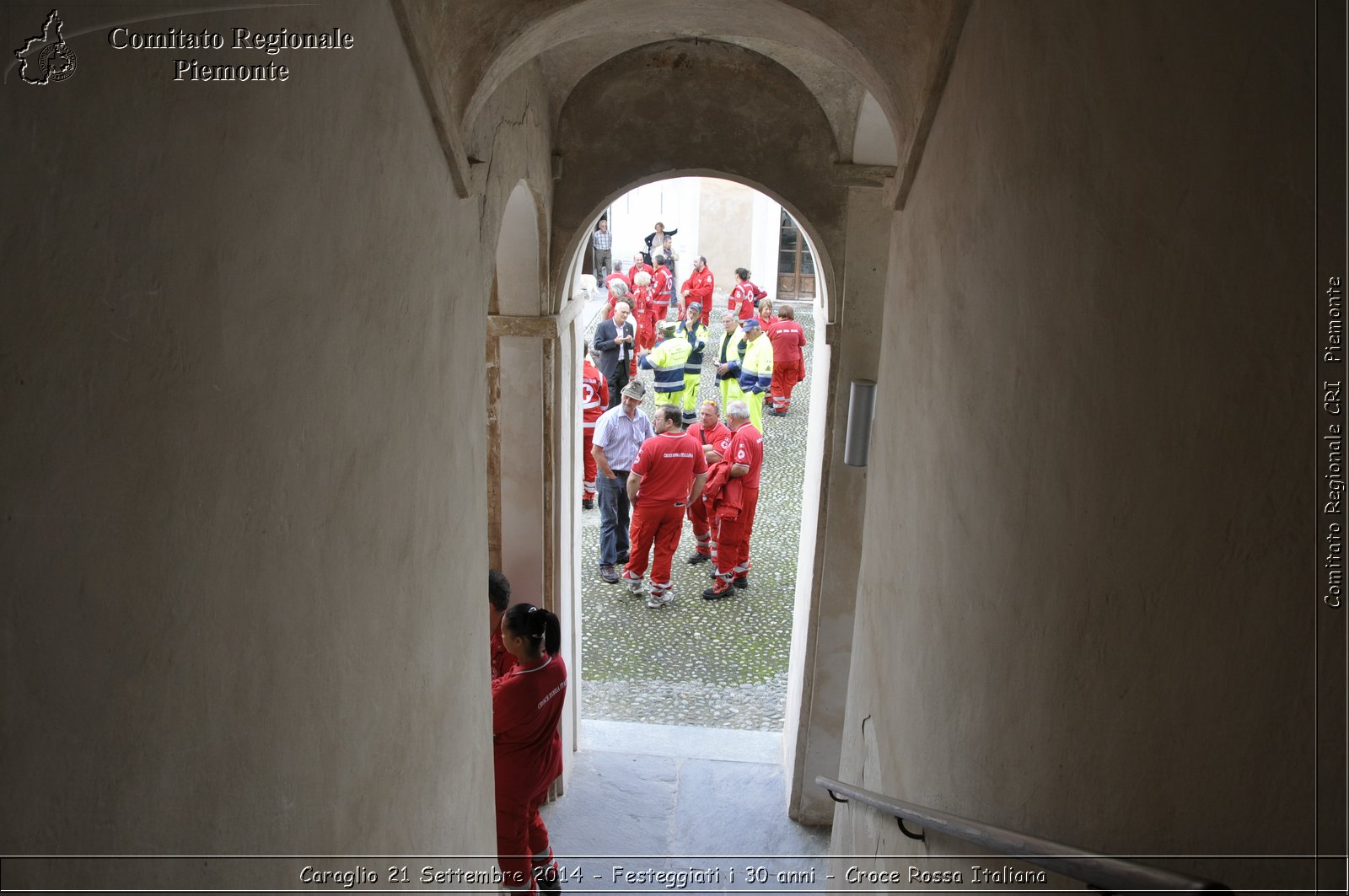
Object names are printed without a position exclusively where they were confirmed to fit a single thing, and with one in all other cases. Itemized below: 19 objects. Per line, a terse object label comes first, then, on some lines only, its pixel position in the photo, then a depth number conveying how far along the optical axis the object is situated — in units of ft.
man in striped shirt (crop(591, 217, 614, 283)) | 69.26
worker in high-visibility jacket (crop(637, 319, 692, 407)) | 41.16
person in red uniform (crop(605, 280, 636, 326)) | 46.19
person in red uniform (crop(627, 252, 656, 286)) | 54.82
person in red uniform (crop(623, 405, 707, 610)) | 27.20
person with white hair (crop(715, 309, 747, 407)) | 44.39
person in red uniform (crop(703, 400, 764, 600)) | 28.35
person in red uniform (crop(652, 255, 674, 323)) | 57.26
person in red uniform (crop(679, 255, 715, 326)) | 57.21
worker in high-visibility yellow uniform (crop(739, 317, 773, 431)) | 43.24
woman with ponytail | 15.47
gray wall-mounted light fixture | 17.26
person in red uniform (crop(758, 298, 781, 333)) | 49.52
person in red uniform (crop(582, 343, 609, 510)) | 32.05
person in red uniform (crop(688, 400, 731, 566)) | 29.37
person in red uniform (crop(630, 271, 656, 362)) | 53.21
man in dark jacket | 41.47
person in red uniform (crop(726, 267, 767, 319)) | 53.93
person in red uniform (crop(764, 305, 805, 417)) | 45.57
